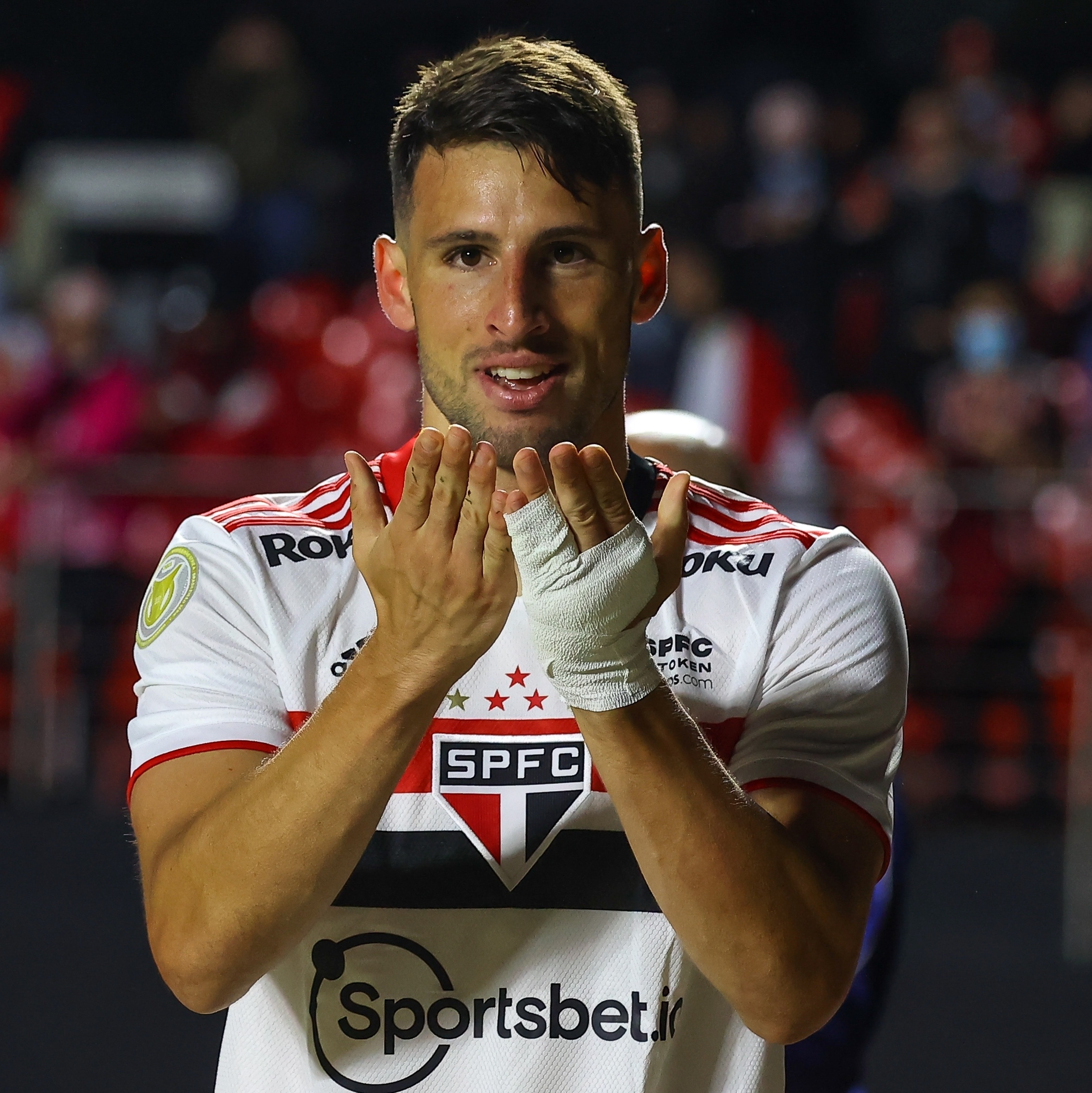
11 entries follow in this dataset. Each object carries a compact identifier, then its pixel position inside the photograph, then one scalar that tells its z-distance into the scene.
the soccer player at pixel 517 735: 3.11
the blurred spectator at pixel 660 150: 14.35
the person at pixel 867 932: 4.50
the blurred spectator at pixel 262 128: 14.90
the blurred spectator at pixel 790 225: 13.13
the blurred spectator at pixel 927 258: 12.88
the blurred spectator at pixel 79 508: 11.84
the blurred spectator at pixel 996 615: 11.22
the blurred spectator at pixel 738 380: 12.41
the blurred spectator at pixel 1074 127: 14.18
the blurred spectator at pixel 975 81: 14.42
